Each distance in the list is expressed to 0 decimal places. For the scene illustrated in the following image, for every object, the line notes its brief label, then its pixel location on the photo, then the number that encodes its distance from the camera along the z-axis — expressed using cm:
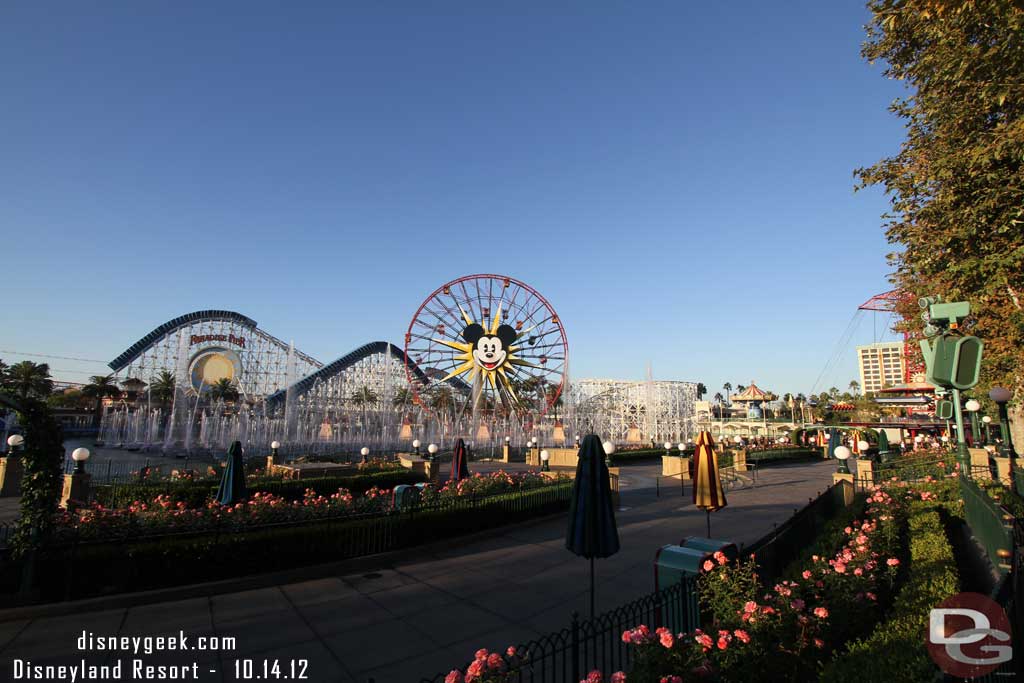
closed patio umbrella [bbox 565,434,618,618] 648
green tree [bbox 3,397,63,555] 743
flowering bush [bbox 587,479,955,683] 400
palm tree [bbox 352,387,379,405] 7512
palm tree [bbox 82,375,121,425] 7744
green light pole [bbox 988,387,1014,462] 1373
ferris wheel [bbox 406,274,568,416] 4681
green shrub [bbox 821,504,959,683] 360
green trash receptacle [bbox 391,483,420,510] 1122
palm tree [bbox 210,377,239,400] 6688
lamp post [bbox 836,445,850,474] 1386
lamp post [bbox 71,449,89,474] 1254
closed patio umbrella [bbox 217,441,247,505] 1165
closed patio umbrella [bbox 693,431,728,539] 973
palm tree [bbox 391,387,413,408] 7708
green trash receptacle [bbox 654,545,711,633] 543
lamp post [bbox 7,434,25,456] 1416
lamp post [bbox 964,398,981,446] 2105
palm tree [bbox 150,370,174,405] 7231
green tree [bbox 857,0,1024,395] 1034
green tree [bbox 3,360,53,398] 6637
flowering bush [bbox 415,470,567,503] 1281
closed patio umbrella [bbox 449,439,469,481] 1630
